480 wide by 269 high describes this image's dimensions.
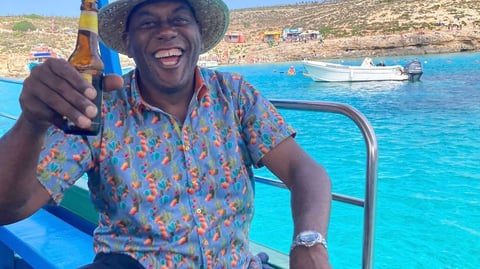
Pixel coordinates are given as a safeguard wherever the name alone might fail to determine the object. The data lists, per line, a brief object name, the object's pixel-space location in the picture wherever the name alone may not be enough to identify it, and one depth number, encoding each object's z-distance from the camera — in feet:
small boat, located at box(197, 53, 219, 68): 128.77
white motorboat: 67.05
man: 4.33
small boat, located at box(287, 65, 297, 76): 103.83
